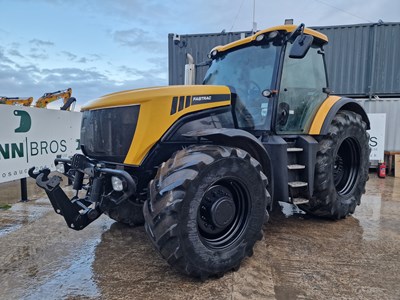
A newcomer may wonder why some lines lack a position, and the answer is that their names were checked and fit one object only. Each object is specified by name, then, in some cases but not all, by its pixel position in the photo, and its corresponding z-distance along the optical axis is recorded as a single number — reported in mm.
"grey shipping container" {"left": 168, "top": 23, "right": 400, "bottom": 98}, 8680
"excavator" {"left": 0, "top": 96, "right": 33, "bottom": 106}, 11055
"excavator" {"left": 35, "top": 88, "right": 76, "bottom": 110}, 11094
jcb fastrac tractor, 2457
